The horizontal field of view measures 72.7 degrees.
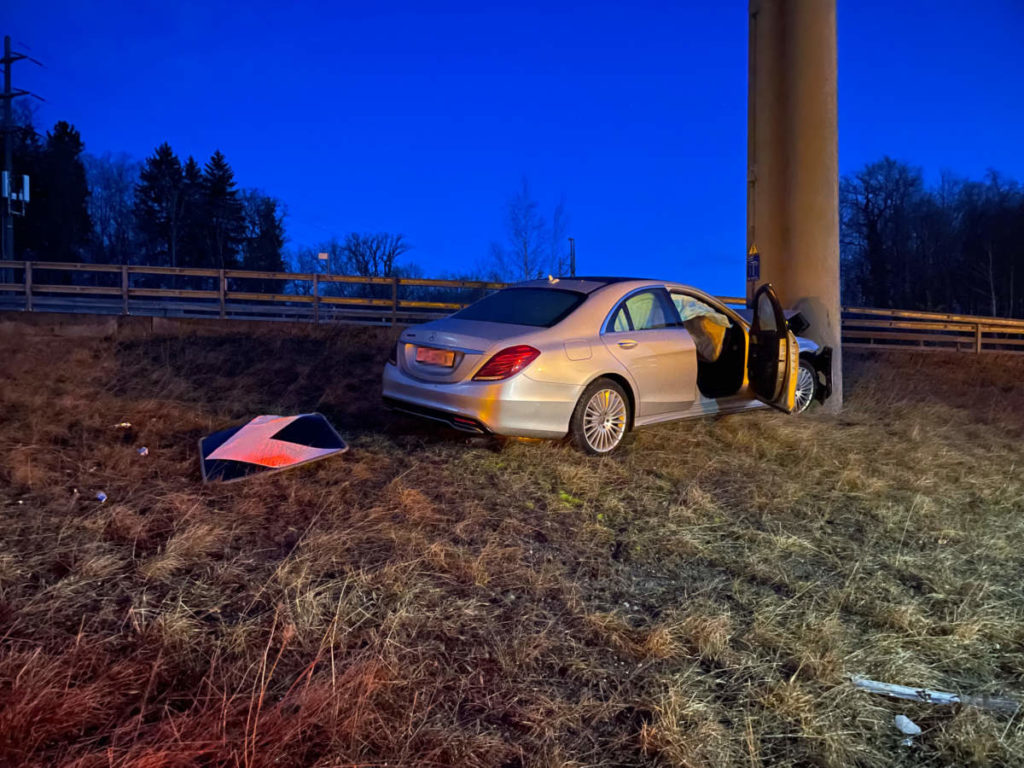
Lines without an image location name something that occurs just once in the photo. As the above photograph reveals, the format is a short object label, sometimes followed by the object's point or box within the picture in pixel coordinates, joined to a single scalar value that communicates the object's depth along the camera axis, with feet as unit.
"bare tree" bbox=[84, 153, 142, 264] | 196.13
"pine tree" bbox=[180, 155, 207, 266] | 184.75
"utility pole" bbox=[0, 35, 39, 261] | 84.73
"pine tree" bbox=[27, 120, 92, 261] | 154.71
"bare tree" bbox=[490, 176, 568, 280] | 80.74
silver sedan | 16.37
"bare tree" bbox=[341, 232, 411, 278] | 144.97
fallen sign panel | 14.69
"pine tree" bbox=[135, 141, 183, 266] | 183.83
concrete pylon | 26.96
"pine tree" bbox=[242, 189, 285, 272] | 184.96
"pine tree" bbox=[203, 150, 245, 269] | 186.19
